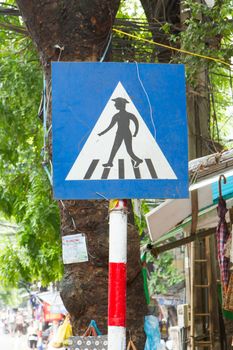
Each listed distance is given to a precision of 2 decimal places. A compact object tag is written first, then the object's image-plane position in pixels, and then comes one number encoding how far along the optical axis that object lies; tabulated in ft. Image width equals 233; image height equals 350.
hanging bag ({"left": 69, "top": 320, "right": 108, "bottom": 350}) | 17.09
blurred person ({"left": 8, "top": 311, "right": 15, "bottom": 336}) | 206.45
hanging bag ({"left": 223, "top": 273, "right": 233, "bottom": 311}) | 22.96
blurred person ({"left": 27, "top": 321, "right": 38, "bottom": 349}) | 128.21
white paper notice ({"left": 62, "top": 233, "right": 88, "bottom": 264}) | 20.85
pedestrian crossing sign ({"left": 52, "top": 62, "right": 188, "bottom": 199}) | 14.37
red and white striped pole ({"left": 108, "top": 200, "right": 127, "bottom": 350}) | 13.97
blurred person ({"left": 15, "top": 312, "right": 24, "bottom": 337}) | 177.63
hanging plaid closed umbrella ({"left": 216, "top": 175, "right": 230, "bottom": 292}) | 23.83
